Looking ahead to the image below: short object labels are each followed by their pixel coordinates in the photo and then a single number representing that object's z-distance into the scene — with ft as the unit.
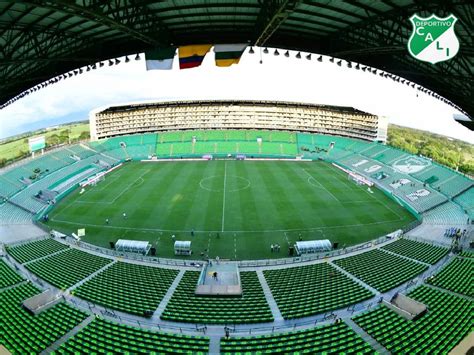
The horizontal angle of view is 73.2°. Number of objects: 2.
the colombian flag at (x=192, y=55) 71.20
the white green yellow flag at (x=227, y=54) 71.05
